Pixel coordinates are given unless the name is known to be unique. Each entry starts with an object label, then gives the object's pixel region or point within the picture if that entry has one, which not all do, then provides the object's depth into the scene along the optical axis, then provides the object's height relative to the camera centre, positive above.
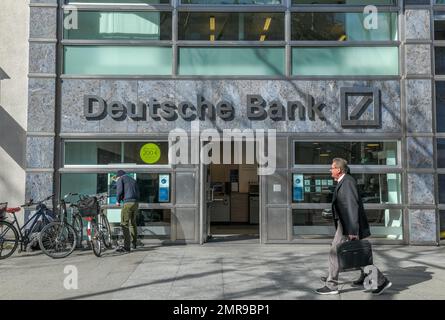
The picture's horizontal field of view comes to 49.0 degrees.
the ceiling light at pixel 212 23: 10.87 +3.58
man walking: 6.41 -0.51
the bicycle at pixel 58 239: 9.07 -1.01
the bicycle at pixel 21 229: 9.21 -0.85
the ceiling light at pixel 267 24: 10.92 +3.57
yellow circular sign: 10.67 +0.69
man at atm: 9.59 -0.30
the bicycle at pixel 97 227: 9.14 -0.82
